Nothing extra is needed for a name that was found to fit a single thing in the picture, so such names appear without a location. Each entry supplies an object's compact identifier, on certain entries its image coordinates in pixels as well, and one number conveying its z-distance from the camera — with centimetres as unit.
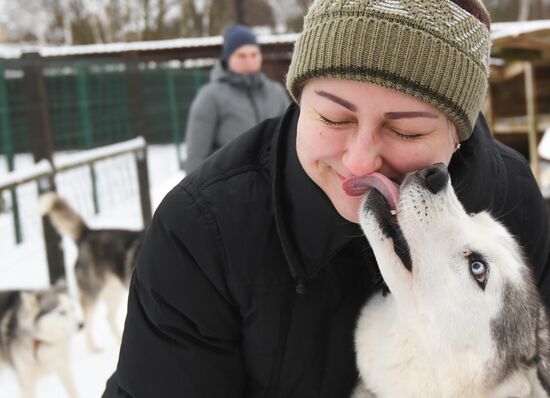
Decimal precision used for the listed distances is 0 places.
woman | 135
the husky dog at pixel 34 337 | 399
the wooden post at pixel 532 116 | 702
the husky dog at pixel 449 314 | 155
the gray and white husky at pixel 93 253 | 493
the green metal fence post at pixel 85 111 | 696
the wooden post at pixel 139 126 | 770
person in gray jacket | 521
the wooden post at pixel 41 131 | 519
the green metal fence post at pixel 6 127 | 527
